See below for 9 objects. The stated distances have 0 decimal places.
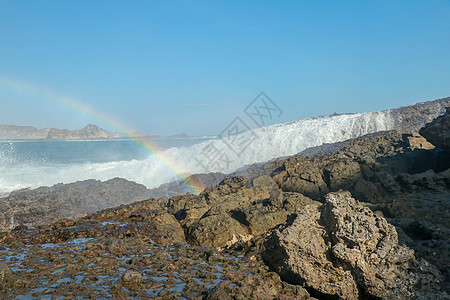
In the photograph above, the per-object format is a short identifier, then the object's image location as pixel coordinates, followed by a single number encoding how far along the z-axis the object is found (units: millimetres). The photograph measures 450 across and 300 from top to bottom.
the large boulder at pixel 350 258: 4484
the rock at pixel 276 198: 9102
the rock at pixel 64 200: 14102
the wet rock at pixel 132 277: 5047
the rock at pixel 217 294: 4310
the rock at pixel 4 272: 4892
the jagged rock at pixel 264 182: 13397
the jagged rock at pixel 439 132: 12258
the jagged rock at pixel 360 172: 10586
